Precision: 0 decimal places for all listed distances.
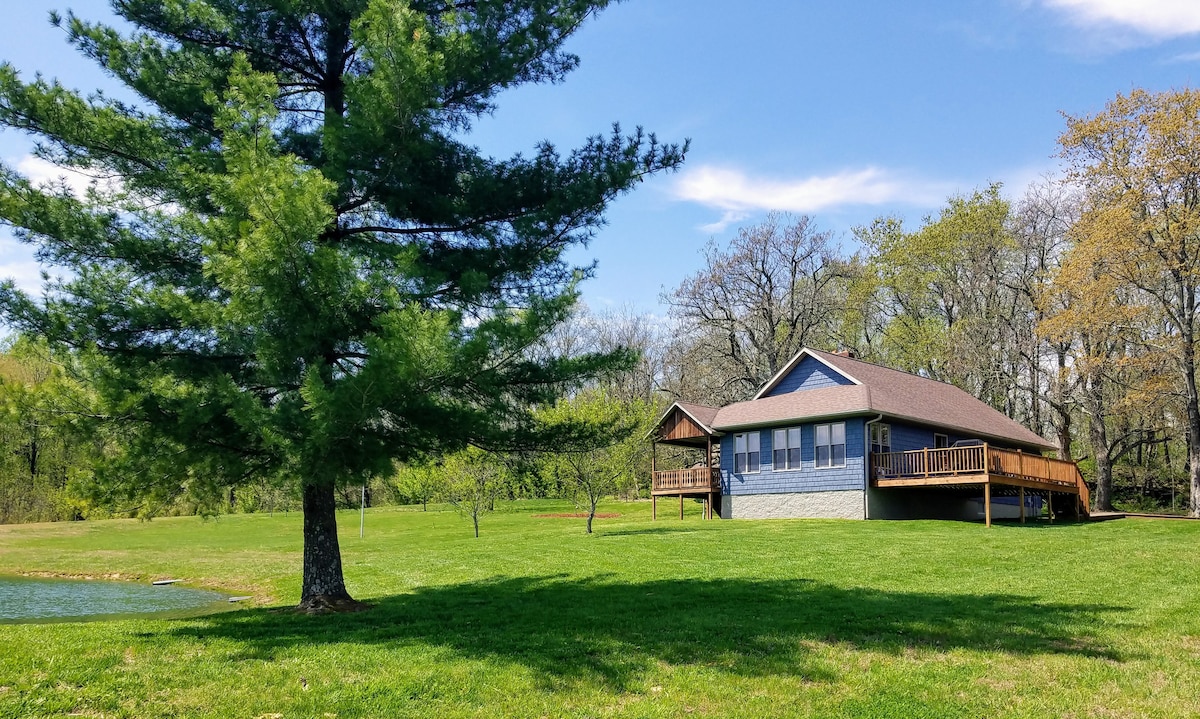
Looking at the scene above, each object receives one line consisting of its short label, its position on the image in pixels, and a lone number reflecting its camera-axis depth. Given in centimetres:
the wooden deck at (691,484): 2980
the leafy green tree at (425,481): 2406
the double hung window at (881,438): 2564
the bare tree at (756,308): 3938
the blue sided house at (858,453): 2433
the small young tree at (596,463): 2375
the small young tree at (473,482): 2453
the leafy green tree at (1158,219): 2309
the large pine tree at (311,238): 747
